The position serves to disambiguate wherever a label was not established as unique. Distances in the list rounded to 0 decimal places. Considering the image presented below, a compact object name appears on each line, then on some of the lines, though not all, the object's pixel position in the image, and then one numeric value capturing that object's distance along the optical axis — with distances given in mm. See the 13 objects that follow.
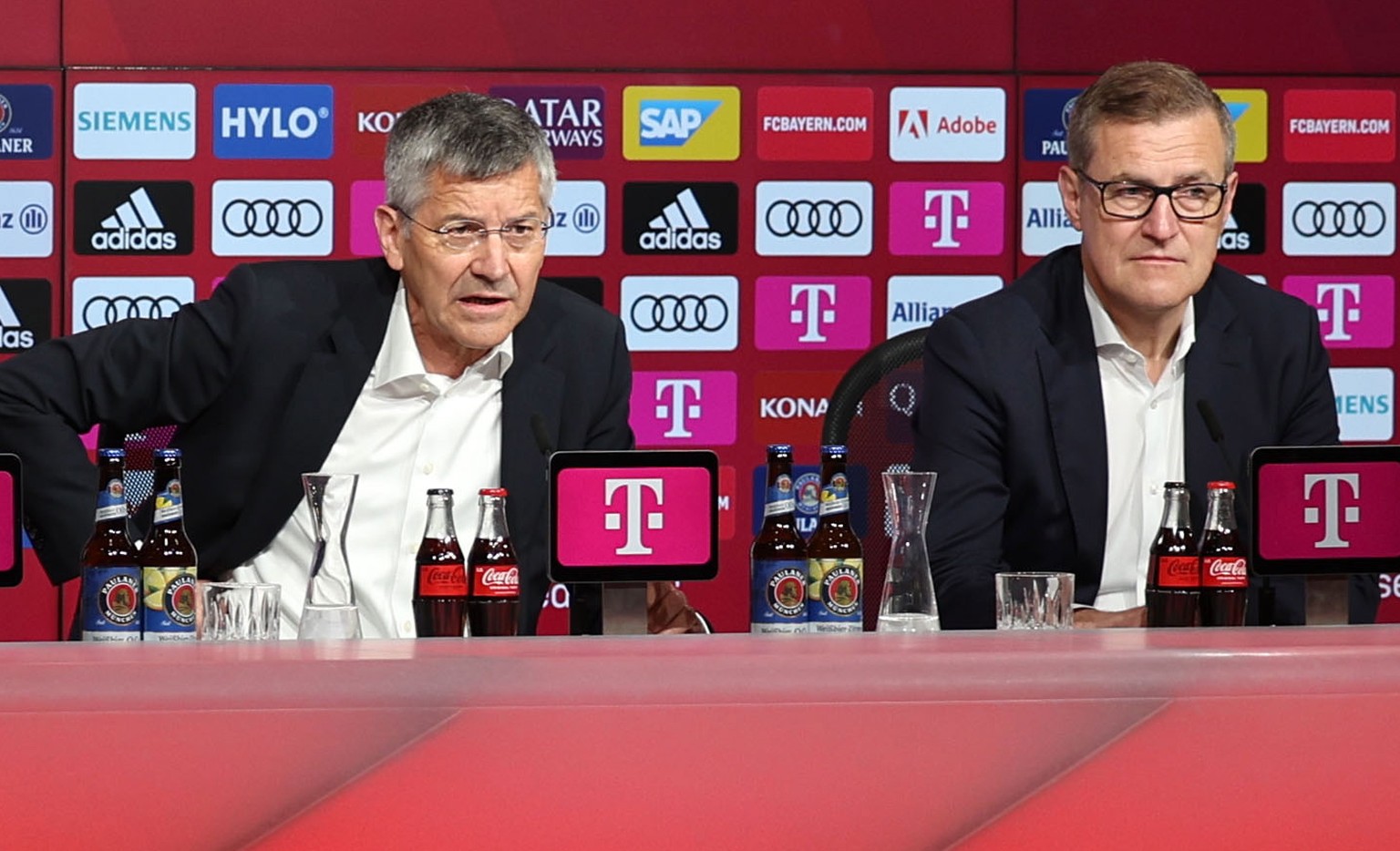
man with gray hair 9300
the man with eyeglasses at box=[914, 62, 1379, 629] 9231
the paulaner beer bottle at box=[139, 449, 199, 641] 8601
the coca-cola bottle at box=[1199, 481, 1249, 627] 8683
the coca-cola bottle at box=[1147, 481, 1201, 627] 8691
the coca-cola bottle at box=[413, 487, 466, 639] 8629
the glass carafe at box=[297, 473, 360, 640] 8529
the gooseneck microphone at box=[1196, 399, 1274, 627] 8770
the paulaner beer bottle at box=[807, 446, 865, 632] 8682
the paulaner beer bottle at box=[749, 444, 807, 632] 8680
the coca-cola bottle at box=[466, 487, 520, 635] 8621
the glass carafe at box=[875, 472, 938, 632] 8645
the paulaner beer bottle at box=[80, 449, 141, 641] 8604
